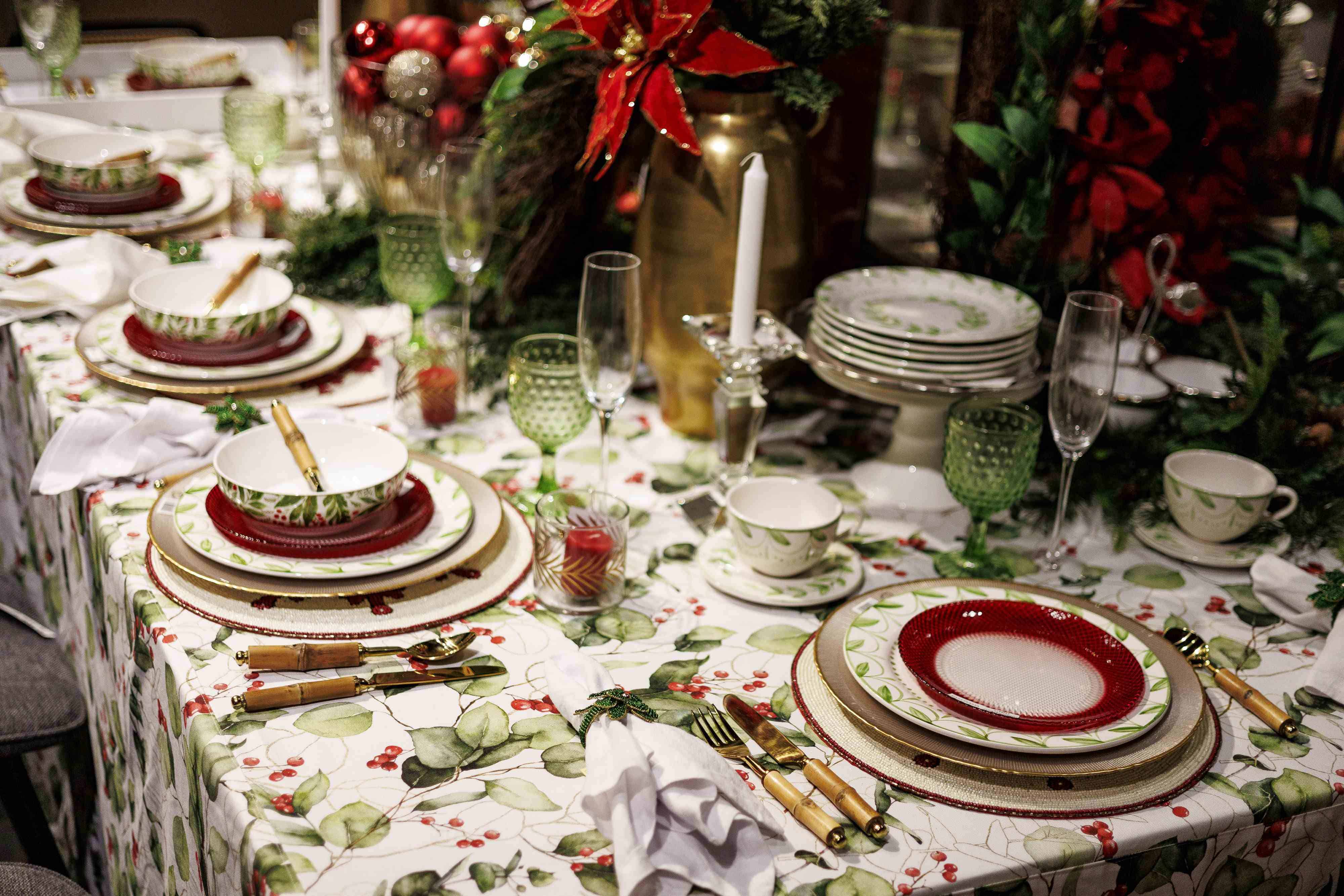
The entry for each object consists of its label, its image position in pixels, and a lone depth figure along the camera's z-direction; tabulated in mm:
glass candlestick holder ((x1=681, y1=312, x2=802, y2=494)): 1333
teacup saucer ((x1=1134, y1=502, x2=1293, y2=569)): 1283
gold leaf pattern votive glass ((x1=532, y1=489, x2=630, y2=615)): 1128
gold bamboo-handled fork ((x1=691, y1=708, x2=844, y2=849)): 870
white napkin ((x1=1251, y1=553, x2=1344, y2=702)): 1185
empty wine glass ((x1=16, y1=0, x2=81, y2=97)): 2178
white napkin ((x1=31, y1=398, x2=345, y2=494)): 1300
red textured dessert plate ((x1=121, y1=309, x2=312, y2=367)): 1502
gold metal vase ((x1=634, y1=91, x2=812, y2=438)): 1404
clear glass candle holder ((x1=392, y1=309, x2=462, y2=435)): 1469
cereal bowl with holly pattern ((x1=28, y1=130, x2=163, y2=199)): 1918
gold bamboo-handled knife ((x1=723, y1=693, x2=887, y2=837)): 875
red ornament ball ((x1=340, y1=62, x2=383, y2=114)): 1856
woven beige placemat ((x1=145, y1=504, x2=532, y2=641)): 1072
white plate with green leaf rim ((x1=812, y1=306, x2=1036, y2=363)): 1307
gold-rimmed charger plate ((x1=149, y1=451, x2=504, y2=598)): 1089
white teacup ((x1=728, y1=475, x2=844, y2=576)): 1169
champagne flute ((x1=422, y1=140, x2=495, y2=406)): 1510
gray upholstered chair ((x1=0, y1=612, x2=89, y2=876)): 1375
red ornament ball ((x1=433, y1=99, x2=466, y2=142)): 1781
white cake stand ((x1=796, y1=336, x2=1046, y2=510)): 1314
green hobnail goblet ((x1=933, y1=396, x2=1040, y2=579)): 1198
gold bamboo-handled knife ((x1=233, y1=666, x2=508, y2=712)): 967
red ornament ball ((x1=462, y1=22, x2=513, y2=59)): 1788
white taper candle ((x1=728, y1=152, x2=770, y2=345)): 1280
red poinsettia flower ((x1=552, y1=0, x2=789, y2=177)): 1307
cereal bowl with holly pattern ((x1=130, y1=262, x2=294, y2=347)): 1471
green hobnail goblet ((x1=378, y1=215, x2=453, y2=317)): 1569
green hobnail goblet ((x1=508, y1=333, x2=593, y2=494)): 1312
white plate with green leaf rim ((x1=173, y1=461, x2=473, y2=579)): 1095
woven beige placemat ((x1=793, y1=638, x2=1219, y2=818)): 912
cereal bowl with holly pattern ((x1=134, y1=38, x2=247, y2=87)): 2482
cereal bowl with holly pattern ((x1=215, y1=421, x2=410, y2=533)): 1106
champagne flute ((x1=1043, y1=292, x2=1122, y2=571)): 1170
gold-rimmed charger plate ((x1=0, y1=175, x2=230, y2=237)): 1872
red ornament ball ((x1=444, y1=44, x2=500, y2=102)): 1771
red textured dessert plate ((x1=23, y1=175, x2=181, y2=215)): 1922
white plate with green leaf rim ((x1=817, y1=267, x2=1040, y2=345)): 1332
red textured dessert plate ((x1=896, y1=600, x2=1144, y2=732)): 966
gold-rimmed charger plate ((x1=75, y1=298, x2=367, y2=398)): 1468
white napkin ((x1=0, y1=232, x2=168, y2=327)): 1672
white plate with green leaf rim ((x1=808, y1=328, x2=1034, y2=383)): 1312
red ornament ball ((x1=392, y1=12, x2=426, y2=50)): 1853
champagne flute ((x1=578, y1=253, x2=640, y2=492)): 1238
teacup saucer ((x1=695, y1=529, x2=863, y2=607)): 1179
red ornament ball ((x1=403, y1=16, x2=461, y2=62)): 1823
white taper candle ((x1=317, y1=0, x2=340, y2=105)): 2350
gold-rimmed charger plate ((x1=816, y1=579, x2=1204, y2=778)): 929
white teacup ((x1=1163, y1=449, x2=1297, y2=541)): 1271
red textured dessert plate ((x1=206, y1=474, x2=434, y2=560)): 1120
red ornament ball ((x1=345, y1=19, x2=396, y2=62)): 1883
